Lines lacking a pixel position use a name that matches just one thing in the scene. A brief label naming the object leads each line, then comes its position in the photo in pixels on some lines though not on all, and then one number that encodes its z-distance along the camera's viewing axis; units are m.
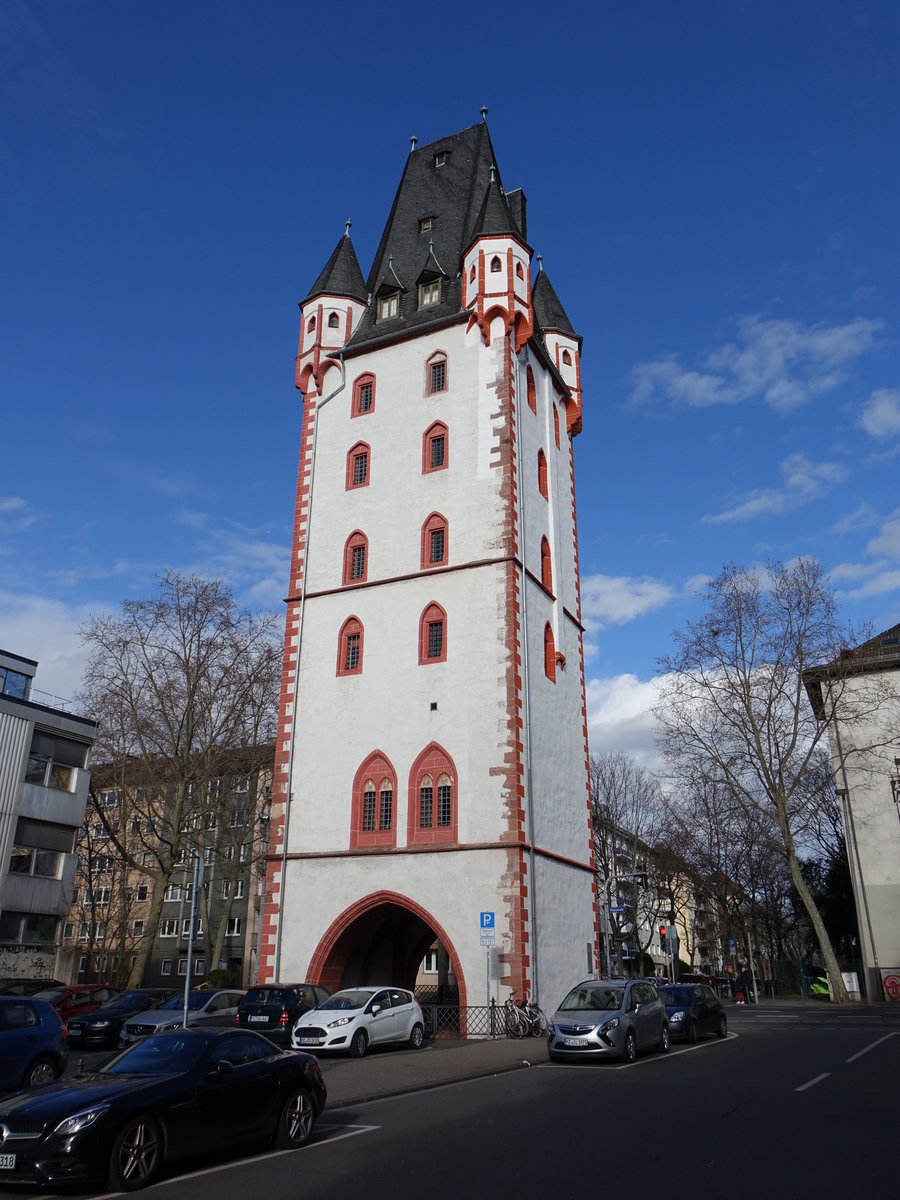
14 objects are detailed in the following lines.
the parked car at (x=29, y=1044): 12.91
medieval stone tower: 24.72
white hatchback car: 18.25
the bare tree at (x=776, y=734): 37.47
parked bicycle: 22.30
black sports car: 7.67
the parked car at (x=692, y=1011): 20.55
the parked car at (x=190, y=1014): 20.33
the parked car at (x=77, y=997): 25.48
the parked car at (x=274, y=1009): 19.34
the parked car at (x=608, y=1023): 16.47
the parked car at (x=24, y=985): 23.33
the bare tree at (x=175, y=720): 35.91
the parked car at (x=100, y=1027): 23.22
